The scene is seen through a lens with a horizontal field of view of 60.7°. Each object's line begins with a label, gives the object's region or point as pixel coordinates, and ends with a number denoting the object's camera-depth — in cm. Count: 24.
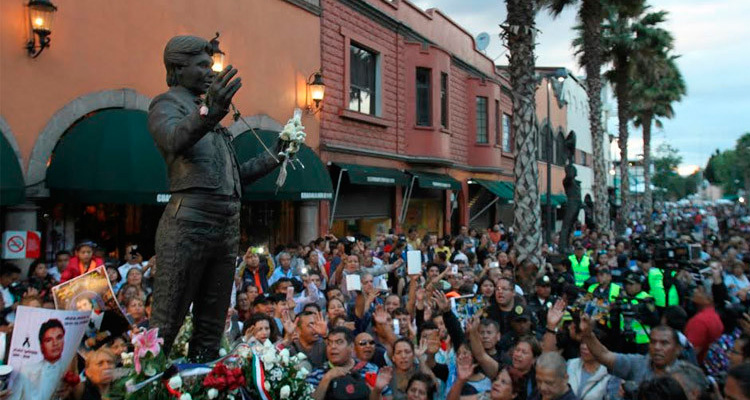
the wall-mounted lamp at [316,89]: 1530
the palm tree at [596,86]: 2089
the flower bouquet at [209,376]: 368
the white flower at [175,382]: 364
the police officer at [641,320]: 669
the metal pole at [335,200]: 1585
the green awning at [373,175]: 1614
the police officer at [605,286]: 764
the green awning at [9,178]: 822
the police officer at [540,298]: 770
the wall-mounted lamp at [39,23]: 916
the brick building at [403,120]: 1673
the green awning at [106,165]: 934
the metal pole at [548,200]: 1919
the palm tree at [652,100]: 3547
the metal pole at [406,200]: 1966
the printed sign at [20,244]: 891
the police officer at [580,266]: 1112
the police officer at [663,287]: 834
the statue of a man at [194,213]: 393
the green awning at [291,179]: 1268
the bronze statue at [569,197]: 1603
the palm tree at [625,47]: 2695
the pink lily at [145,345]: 365
